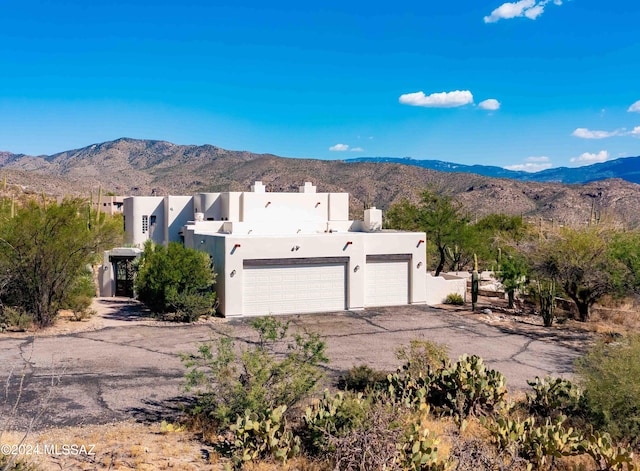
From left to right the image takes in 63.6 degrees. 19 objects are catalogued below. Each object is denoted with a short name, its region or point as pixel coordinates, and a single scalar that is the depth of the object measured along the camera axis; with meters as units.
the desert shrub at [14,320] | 18.05
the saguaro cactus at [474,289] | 24.60
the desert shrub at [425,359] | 11.96
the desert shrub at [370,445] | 8.12
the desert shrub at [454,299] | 26.11
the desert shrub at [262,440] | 8.54
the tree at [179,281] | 20.62
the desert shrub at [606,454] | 8.23
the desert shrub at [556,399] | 10.86
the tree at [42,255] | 18.08
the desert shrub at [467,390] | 10.96
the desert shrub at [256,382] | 9.46
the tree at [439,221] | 35.22
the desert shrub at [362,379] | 12.47
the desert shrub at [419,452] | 7.98
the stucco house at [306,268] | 22.08
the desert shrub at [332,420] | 8.73
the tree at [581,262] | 21.16
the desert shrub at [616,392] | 9.72
